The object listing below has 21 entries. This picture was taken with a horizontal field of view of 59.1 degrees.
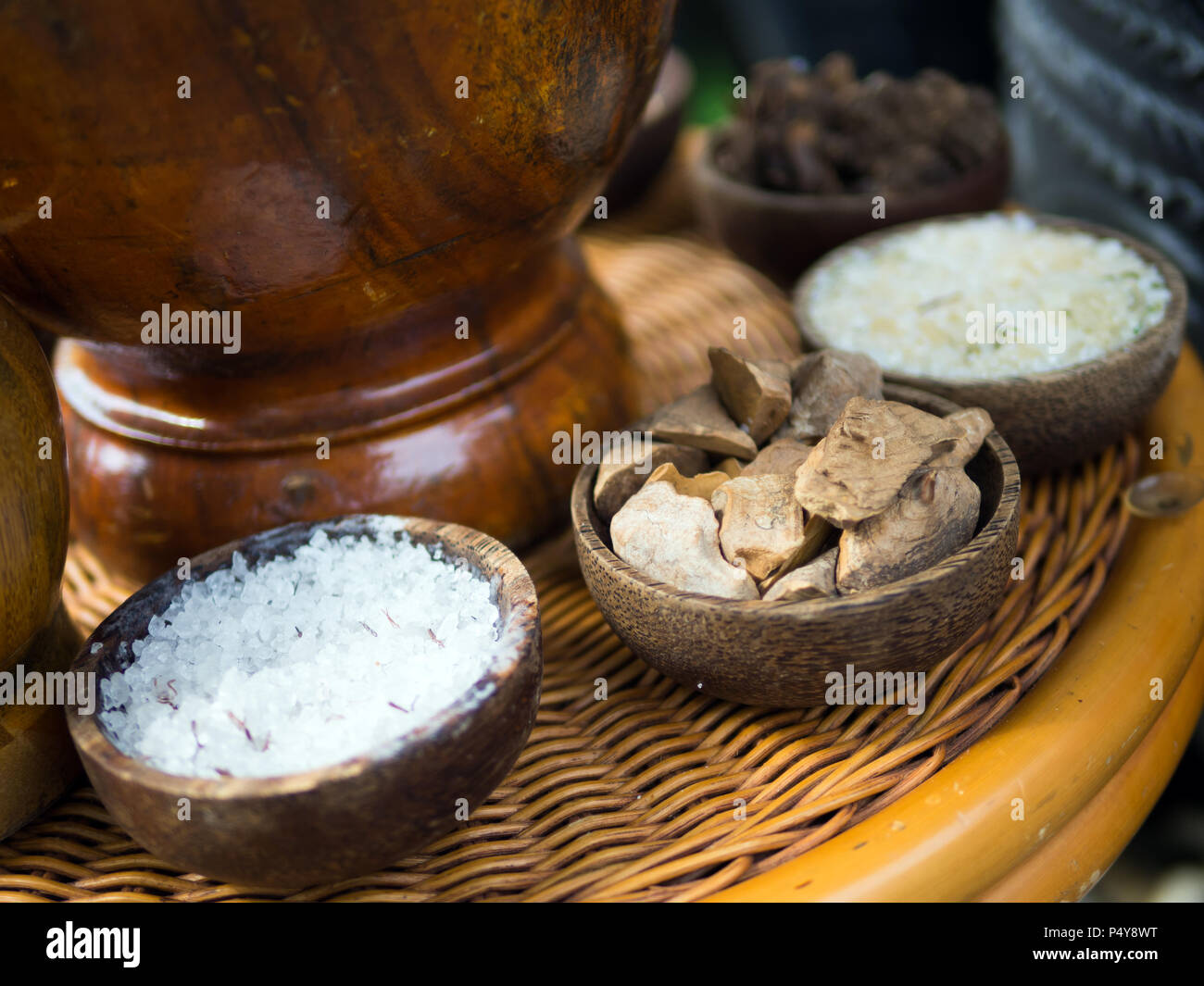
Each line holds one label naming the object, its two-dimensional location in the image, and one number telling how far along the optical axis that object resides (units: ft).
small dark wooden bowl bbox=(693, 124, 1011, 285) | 3.36
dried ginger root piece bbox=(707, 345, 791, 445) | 2.25
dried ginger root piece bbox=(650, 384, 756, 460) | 2.27
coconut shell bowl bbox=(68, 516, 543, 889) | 1.59
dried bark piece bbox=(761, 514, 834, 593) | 1.98
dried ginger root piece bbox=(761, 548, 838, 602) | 1.85
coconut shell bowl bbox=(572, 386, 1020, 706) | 1.80
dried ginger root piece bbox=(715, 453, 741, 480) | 2.25
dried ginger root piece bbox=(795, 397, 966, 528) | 1.91
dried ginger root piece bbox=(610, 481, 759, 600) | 1.96
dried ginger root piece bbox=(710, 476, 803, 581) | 1.98
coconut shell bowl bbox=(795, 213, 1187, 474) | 2.42
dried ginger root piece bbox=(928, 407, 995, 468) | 2.06
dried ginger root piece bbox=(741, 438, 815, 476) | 2.14
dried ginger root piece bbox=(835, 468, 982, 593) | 1.90
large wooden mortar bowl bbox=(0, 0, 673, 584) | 1.77
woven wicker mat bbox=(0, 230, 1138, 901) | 1.86
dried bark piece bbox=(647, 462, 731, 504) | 2.18
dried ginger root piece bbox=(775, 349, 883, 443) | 2.28
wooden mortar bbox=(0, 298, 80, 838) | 1.96
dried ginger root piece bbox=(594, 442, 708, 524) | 2.21
